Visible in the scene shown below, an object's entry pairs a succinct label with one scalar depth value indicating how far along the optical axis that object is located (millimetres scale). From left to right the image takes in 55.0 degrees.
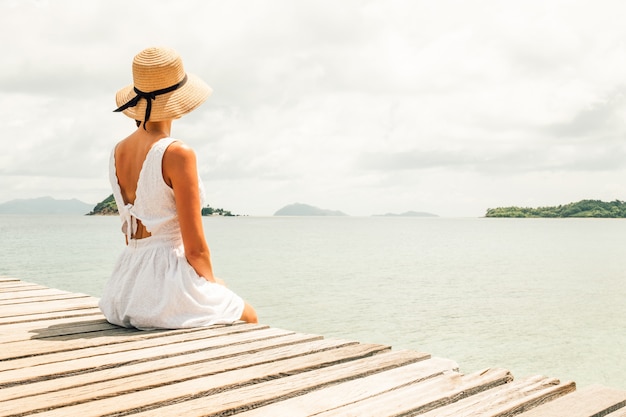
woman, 4074
